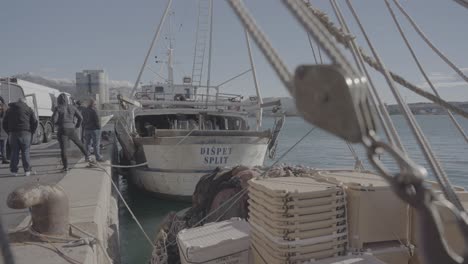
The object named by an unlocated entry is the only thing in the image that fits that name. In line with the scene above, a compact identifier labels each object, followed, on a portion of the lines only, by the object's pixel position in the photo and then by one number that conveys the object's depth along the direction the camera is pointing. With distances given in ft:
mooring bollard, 11.28
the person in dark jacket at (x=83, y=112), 32.66
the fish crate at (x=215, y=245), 13.08
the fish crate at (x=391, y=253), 11.95
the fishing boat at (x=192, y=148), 34.19
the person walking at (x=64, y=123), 27.58
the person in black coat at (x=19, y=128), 26.63
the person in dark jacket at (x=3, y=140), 33.45
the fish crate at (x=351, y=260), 10.65
